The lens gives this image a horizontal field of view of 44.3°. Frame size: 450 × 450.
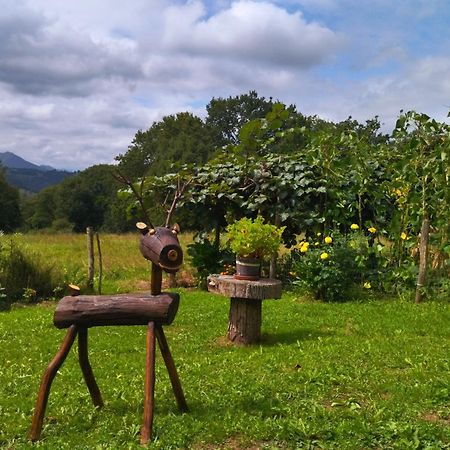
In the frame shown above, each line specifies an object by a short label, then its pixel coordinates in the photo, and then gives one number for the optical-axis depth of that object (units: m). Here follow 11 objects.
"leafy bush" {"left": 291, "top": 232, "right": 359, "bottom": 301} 9.07
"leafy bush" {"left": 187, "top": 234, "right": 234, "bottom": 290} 11.28
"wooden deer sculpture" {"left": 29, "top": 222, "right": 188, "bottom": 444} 3.91
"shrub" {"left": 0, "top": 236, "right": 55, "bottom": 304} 10.44
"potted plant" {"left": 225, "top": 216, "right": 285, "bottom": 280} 6.46
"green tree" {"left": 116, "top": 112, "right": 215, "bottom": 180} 46.66
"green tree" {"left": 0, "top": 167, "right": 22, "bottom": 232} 45.29
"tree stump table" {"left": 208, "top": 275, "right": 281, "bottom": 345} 6.36
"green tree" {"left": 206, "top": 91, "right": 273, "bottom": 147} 51.94
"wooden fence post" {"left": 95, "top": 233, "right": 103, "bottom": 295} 10.59
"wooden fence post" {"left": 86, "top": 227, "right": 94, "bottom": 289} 10.91
